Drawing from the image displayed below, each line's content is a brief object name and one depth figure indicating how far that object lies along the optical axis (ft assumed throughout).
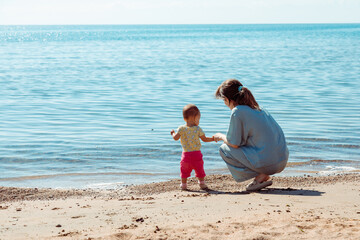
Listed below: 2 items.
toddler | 20.74
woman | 19.33
